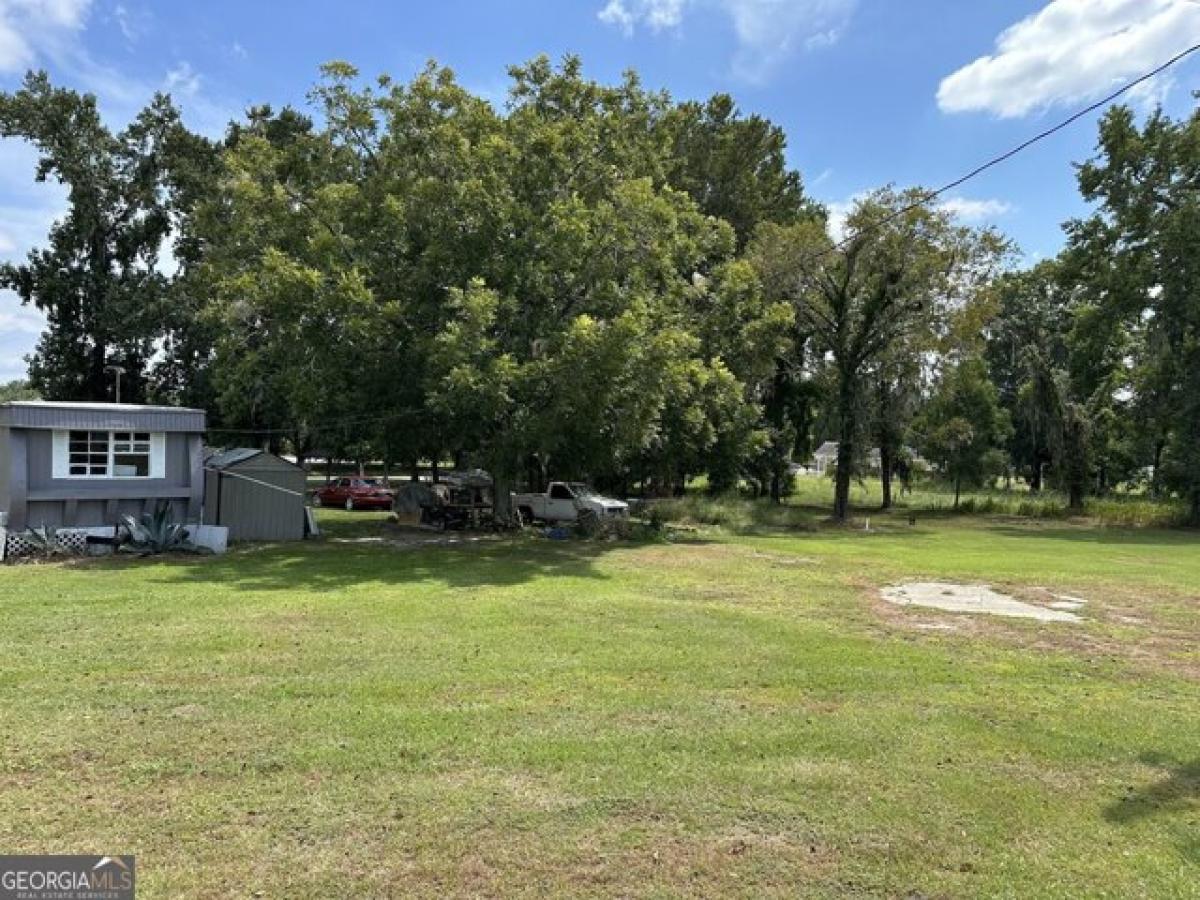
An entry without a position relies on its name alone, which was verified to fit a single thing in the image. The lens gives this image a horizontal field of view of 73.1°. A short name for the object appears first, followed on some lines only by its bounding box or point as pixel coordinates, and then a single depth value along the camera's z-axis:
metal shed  20.31
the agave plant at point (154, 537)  17.00
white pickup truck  24.33
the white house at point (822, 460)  94.41
